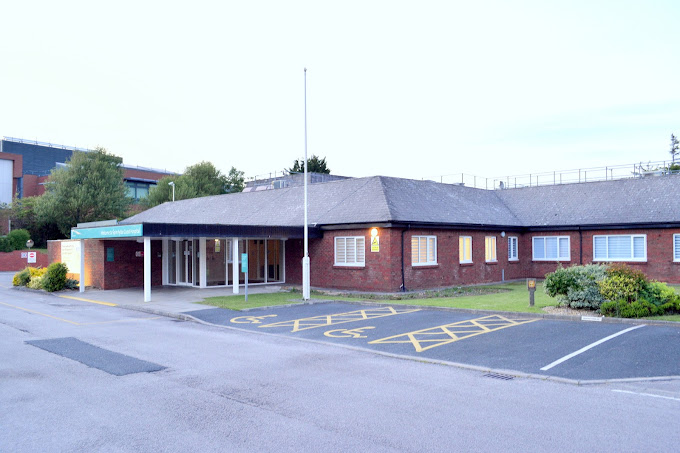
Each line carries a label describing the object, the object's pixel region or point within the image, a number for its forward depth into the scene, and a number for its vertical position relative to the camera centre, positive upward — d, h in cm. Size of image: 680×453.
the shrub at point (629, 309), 1402 -189
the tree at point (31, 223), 5747 +214
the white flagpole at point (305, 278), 1962 -135
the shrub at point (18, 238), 5316 +58
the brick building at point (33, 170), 6481 +959
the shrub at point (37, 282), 2631 -191
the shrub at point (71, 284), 2625 -197
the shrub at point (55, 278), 2573 -164
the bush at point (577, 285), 1516 -139
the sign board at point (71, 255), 2742 -61
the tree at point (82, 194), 5378 +490
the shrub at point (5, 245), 5231 -9
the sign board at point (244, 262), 1912 -73
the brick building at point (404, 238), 2264 +7
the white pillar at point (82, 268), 2459 -113
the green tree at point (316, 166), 6894 +957
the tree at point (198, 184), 6203 +723
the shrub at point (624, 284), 1466 -130
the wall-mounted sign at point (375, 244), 2230 -17
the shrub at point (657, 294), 1458 -156
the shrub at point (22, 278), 2841 -181
